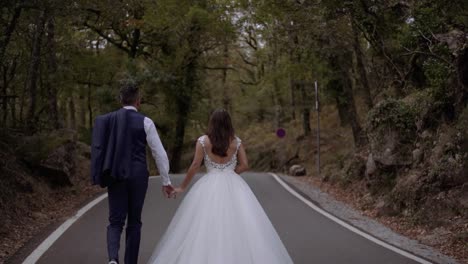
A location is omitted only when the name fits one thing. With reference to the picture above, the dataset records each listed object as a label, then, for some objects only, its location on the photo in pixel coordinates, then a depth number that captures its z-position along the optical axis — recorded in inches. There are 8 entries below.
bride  231.9
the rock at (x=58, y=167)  542.6
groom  243.6
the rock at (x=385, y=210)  473.1
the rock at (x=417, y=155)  508.4
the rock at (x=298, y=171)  984.3
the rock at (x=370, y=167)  568.4
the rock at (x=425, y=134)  513.4
